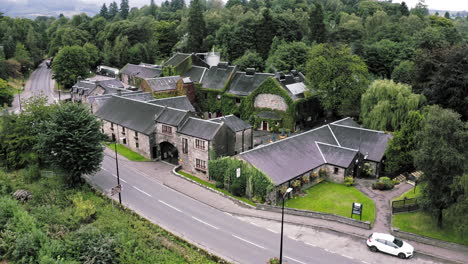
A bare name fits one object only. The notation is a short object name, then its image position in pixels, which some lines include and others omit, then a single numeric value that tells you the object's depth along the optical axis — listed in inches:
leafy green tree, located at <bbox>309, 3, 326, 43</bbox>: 3449.8
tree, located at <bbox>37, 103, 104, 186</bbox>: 1494.8
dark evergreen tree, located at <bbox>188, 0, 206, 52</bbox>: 3924.7
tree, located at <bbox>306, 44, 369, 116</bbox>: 2325.3
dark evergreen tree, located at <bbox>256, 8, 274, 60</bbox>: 3540.8
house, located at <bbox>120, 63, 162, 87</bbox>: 3221.0
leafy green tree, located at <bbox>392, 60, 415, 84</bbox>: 2463.1
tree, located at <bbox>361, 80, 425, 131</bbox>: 1910.7
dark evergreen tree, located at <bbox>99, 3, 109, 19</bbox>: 7352.4
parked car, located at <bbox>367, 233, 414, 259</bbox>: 1131.3
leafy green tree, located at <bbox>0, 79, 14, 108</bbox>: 2955.2
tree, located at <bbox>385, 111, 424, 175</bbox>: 1658.5
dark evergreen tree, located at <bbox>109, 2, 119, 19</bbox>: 7623.0
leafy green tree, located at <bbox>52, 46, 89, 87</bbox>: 3516.2
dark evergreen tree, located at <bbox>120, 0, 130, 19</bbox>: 7496.6
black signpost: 1320.1
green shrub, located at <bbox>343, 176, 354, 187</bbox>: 1641.2
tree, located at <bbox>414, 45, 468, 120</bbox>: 1839.7
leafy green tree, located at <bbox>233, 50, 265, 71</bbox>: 3314.5
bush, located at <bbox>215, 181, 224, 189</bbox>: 1584.6
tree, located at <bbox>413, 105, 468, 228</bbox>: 1131.9
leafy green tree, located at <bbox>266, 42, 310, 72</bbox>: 3056.1
